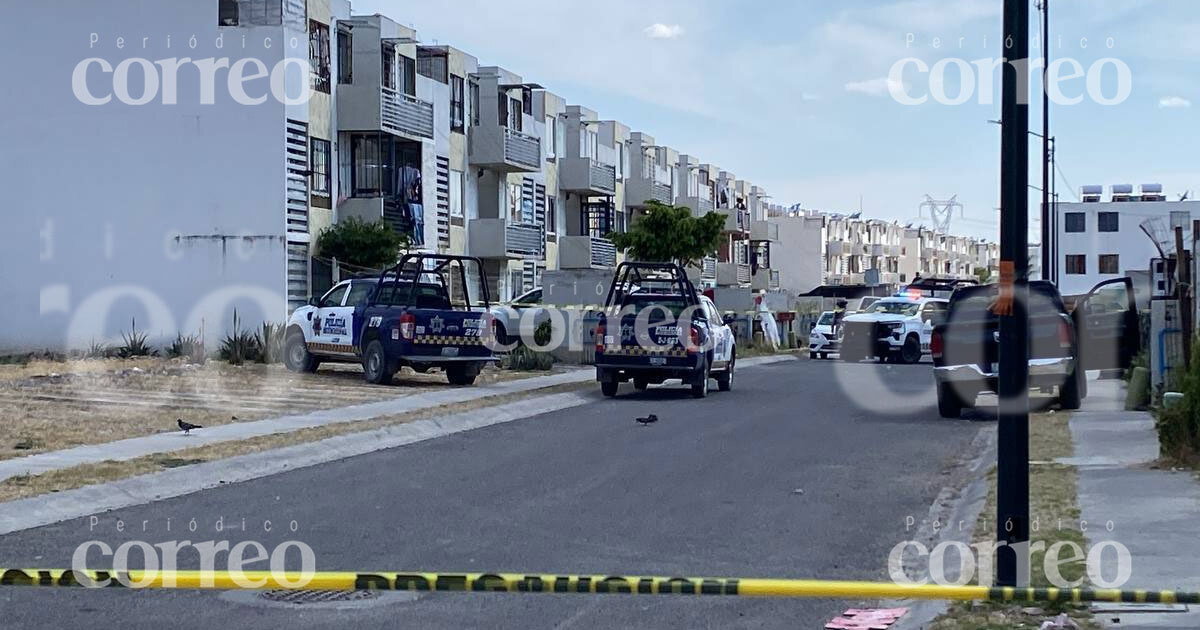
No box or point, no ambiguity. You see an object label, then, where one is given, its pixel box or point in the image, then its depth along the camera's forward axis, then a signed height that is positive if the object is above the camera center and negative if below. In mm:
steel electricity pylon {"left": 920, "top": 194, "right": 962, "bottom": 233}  190750 +13242
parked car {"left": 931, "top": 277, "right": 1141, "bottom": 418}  19531 -633
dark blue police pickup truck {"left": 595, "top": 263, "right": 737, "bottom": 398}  24281 -601
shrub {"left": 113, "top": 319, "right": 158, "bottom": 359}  31391 -922
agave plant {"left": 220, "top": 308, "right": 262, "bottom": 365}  29578 -898
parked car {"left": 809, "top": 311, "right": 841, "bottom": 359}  44156 -1019
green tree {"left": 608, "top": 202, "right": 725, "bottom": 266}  54938 +2641
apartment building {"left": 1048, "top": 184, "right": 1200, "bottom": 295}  93500 +4188
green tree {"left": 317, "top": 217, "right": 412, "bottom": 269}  36125 +1565
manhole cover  8062 -1655
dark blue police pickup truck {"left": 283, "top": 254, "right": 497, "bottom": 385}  25016 -426
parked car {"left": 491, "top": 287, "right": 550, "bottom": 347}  35188 -325
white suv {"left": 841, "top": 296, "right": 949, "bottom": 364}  38906 -709
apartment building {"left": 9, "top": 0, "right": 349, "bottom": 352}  33344 +3208
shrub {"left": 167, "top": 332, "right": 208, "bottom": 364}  29250 -929
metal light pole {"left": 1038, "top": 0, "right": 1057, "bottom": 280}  38219 +4646
